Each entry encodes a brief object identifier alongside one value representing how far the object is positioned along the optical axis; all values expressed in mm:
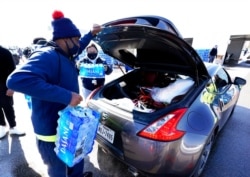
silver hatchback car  1491
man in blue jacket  1057
